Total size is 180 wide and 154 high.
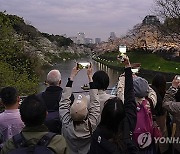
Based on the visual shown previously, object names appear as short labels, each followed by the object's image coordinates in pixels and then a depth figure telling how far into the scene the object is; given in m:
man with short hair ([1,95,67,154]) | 1.22
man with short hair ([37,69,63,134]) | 1.96
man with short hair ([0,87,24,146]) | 1.64
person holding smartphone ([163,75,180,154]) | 1.85
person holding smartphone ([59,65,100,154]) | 1.58
